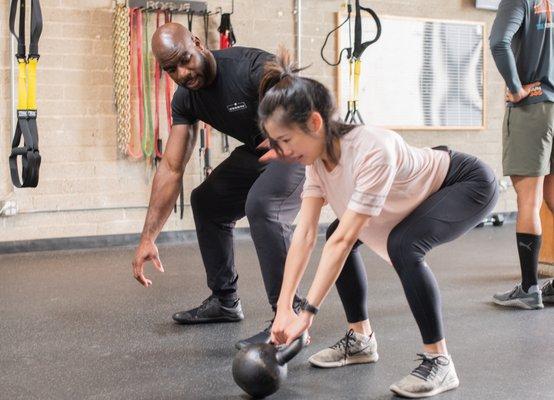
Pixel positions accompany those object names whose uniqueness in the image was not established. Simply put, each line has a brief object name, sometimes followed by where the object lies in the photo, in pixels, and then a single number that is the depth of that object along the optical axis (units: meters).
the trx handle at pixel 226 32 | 5.52
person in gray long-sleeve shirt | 3.12
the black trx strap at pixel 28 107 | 2.54
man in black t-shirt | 2.53
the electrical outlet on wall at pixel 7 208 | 5.11
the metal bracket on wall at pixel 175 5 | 5.34
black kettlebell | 1.93
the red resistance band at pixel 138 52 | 5.35
